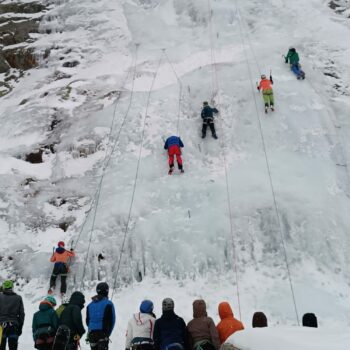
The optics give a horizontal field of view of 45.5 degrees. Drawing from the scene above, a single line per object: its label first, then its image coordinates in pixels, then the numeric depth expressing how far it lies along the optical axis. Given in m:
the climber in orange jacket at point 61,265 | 9.05
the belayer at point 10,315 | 6.39
